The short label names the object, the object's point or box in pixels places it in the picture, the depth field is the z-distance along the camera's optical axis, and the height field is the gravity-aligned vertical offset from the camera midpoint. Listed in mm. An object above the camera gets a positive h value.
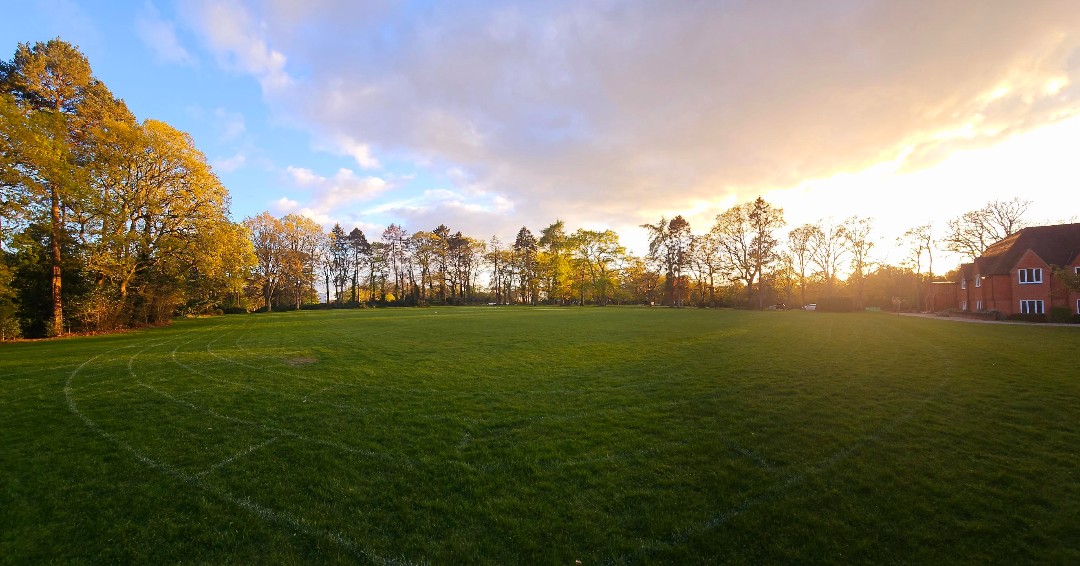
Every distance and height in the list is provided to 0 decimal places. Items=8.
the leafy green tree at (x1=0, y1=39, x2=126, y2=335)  18180 +8694
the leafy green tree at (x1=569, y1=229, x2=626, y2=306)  68688 +6515
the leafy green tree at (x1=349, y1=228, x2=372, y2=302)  73644 +9038
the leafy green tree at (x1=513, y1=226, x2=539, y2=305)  78812 +6351
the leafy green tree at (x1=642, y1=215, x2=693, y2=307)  63688 +7407
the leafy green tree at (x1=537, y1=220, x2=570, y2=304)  72562 +6606
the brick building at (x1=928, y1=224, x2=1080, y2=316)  31062 +1085
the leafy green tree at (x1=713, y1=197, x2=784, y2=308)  54406 +7647
